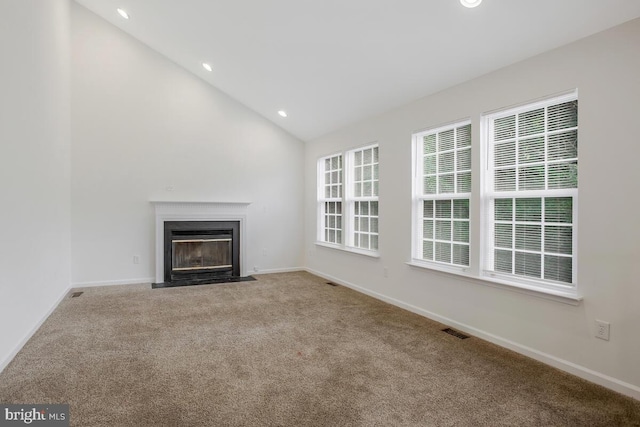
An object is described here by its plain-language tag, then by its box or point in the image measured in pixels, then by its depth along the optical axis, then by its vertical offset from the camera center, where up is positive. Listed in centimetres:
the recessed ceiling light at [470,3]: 248 +151
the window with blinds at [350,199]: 486 +17
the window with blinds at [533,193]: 264 +14
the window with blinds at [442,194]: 347 +17
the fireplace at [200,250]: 557 -67
